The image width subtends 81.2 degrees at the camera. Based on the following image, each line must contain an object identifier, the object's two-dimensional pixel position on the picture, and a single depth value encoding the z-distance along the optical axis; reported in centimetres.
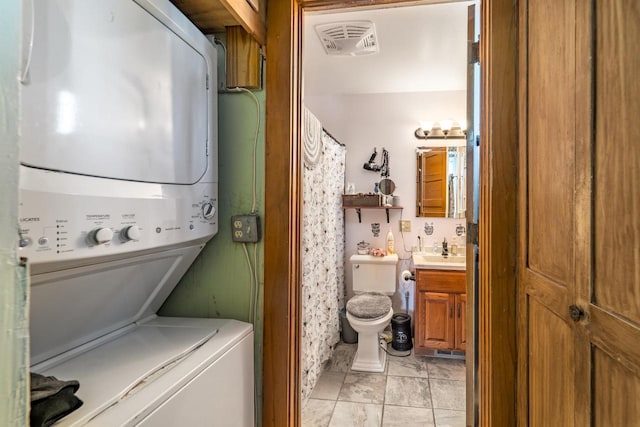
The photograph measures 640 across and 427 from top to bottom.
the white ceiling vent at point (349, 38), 221
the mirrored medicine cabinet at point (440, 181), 344
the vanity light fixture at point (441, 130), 341
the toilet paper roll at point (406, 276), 327
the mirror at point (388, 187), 353
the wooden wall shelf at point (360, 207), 341
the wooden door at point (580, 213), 63
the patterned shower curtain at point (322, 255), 242
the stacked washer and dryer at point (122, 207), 69
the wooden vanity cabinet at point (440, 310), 296
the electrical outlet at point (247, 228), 140
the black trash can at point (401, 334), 321
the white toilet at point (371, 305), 284
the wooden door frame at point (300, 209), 125
